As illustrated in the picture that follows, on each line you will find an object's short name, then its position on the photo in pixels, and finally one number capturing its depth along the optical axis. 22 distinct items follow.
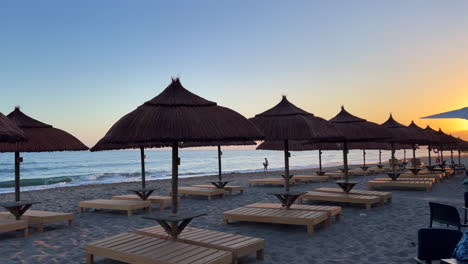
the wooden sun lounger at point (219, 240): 6.09
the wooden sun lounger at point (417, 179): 16.94
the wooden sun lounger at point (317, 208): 9.29
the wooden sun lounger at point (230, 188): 16.08
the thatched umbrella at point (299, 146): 13.70
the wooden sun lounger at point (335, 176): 21.91
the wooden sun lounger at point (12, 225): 8.33
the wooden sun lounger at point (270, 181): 18.61
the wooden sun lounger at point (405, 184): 15.70
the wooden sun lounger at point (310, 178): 20.27
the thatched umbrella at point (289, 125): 8.91
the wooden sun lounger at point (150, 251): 5.39
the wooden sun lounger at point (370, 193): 11.95
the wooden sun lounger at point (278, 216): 8.34
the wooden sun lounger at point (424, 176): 19.09
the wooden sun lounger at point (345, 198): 11.24
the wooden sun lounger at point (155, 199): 12.79
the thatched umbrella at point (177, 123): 5.61
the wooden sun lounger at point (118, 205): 11.40
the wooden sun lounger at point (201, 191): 14.68
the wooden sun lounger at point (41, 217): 9.27
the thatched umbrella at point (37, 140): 9.13
